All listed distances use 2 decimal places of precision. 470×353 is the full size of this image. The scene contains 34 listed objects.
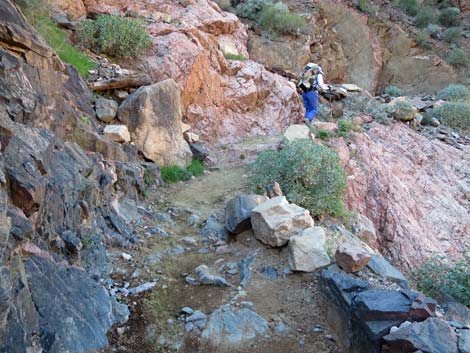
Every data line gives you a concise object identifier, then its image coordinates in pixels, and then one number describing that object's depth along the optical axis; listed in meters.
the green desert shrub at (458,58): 20.58
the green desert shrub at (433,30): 22.08
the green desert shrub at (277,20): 16.50
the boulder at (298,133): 8.14
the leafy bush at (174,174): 7.37
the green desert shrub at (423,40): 21.28
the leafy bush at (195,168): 7.86
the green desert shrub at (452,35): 22.11
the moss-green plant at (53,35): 7.07
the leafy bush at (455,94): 15.89
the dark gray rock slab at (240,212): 5.39
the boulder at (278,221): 4.95
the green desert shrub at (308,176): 6.09
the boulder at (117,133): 6.68
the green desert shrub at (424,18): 22.95
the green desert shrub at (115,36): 8.62
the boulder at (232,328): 3.73
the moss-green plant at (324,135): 8.70
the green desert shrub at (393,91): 19.33
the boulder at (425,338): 2.86
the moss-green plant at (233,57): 11.74
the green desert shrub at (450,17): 23.67
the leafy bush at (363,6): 21.53
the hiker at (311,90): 10.02
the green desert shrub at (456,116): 13.25
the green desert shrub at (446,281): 4.59
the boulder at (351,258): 4.30
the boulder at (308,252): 4.59
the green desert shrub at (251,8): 16.98
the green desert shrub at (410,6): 24.00
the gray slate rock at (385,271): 4.38
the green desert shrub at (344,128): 9.15
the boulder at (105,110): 6.98
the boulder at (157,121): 7.30
